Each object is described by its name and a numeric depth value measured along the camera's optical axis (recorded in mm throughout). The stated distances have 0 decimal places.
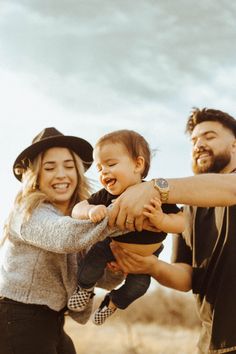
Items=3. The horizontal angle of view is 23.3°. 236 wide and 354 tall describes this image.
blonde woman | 3283
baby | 3506
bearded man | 3434
